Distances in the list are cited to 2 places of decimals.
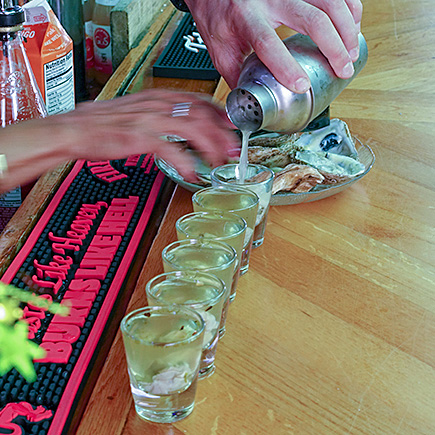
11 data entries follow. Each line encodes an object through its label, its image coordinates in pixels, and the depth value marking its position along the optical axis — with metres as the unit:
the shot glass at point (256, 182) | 0.83
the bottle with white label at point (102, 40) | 1.66
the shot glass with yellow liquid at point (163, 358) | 0.53
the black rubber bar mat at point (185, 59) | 1.54
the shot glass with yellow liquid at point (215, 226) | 0.73
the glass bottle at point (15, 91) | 0.98
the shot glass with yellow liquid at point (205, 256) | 0.66
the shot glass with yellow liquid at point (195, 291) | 0.61
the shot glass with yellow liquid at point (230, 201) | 0.80
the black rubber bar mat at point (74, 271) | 0.61
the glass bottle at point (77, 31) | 1.51
